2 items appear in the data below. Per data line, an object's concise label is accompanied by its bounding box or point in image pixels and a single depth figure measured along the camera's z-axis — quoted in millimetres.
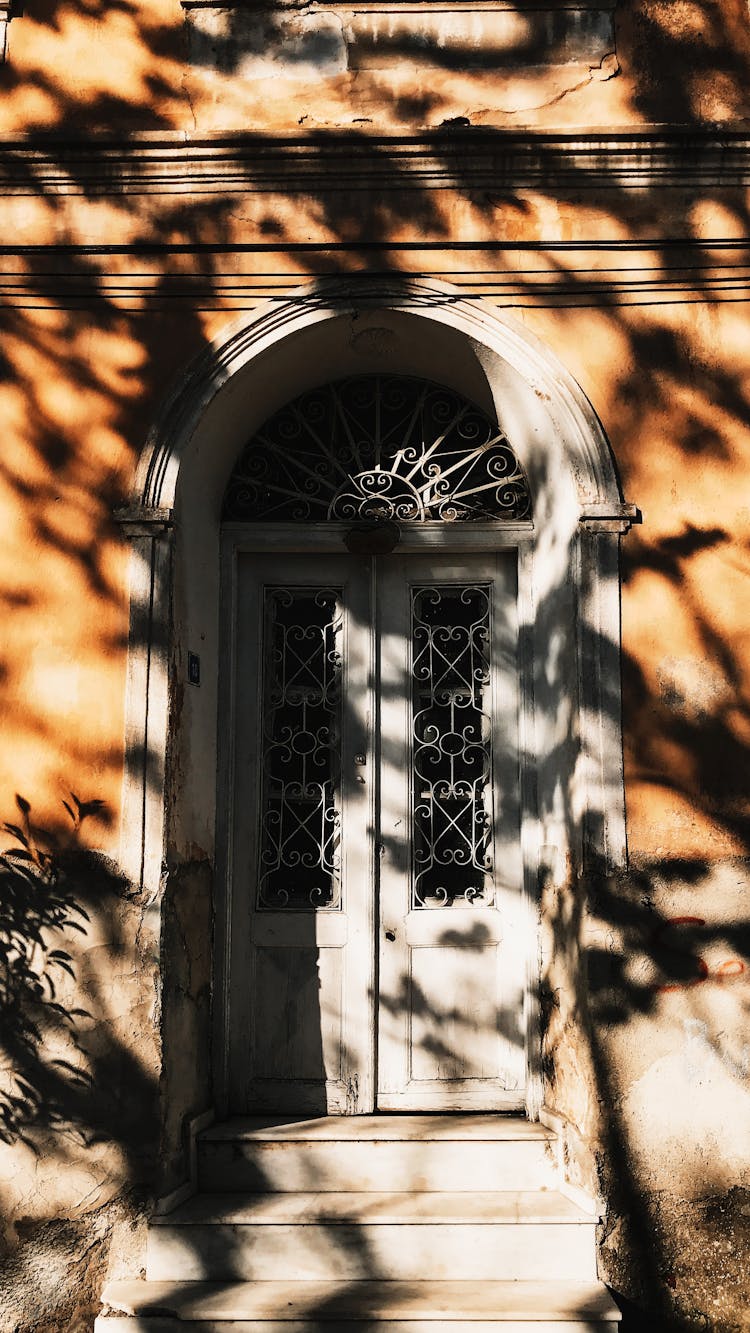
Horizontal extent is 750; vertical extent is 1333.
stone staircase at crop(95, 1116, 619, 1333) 3984
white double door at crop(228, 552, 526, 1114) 5039
